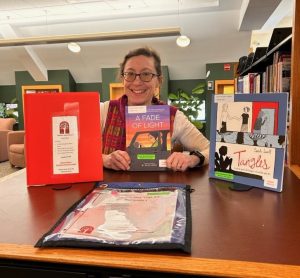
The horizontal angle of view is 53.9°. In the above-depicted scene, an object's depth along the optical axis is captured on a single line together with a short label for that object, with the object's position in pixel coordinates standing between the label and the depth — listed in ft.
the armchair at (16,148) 16.89
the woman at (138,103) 5.38
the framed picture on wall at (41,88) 24.45
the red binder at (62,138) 3.47
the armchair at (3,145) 20.25
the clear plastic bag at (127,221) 1.98
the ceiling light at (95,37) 13.64
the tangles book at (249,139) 3.11
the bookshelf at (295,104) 4.20
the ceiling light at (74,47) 19.06
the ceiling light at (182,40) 17.46
